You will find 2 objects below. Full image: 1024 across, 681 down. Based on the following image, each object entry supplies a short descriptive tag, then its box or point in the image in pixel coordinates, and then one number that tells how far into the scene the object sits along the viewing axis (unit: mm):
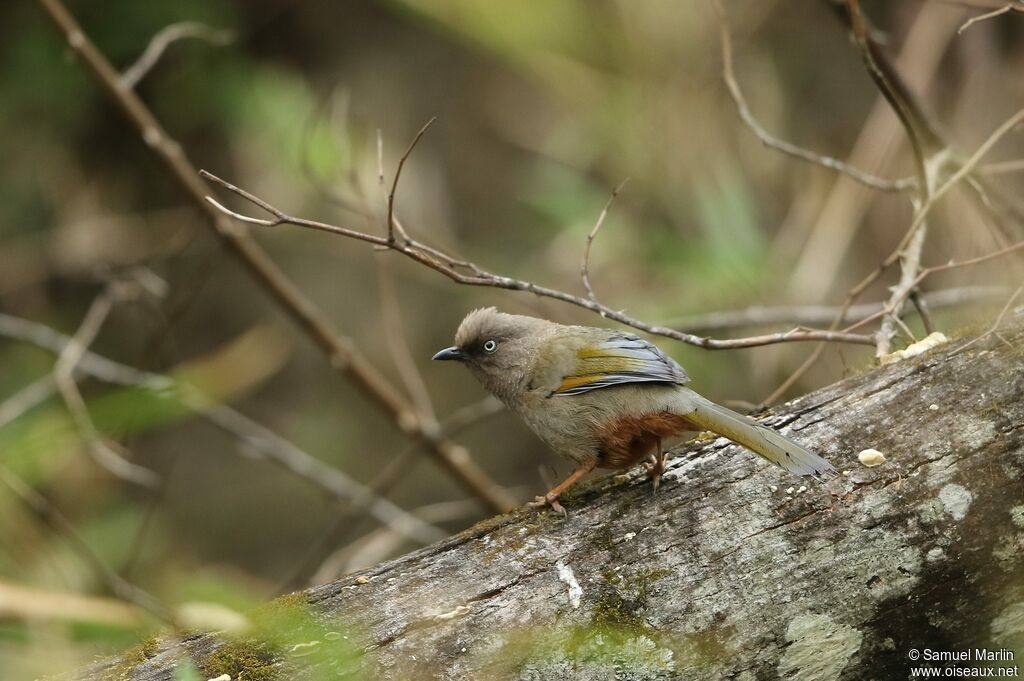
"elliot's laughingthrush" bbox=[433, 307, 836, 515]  6187
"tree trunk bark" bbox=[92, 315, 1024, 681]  5238
